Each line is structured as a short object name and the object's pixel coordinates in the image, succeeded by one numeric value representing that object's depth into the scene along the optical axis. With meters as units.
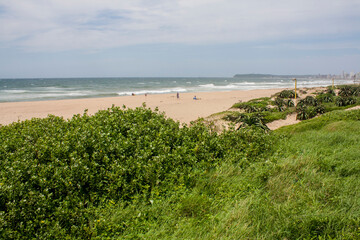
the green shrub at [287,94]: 23.41
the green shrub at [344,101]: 15.48
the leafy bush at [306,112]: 12.64
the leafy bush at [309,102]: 16.37
